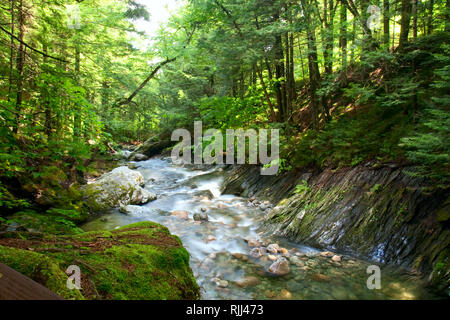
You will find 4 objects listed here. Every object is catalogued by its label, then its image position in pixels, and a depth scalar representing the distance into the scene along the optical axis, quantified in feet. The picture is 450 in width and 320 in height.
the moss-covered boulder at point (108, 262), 6.66
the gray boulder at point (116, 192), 28.12
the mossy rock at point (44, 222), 12.66
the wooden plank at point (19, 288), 3.82
